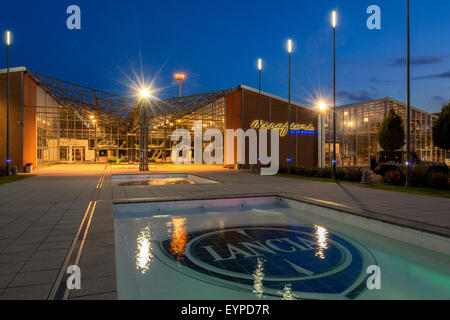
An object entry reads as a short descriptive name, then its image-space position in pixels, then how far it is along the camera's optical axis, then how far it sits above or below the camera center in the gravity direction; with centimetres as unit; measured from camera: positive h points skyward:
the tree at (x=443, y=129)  2295 +216
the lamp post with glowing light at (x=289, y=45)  2294 +870
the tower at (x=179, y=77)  6800 +1854
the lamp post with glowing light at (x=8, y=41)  2107 +826
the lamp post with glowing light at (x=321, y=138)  3250 +204
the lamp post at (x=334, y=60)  1802 +601
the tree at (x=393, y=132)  2808 +237
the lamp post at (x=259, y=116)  2661 +403
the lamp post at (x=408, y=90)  1373 +319
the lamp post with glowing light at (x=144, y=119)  2705 +355
